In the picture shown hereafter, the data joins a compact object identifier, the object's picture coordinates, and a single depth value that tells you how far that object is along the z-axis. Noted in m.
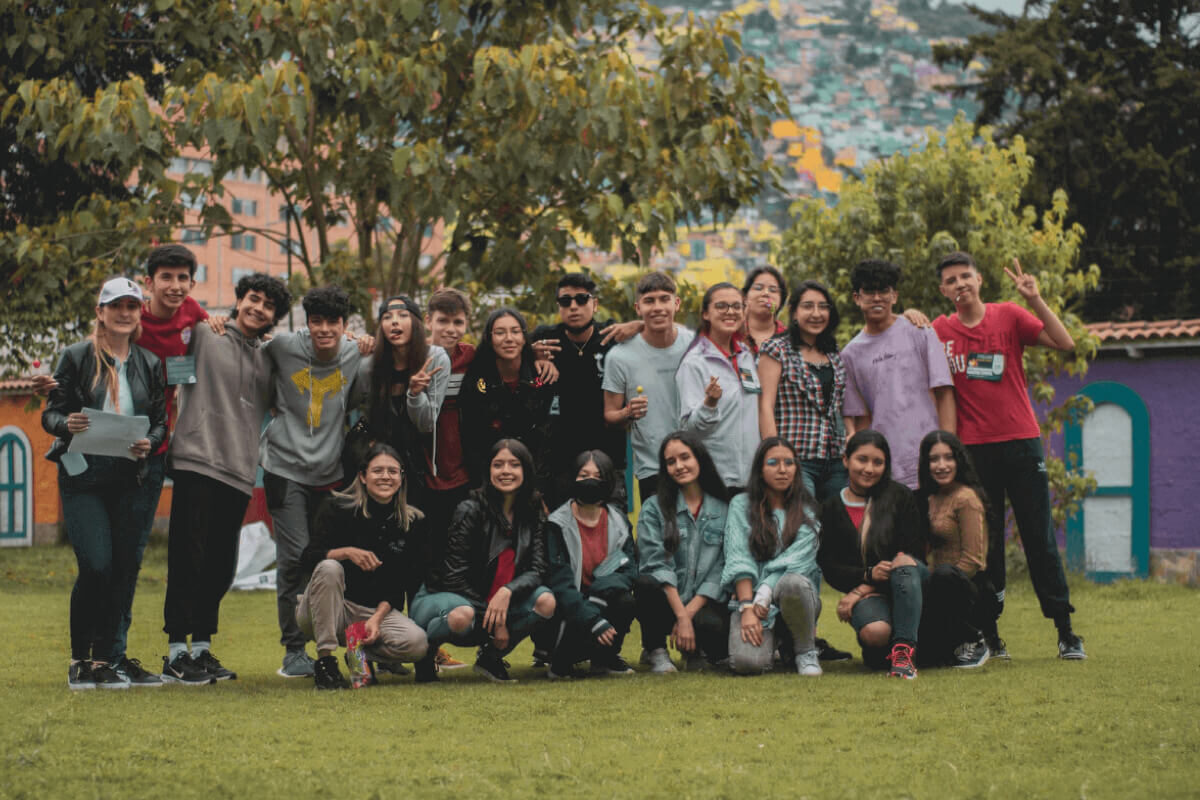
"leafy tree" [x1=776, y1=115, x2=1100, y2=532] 15.10
